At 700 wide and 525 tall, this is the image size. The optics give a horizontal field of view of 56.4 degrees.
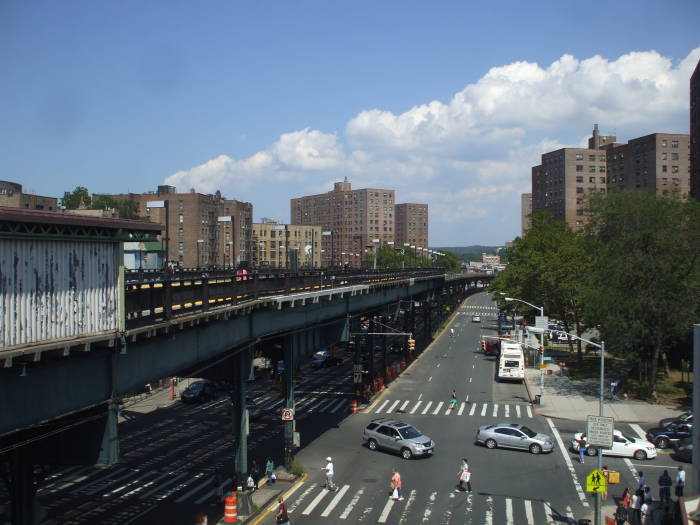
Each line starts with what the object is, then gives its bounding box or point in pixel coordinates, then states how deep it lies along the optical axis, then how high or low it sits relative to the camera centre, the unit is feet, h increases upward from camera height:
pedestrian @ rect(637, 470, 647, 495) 77.20 -28.56
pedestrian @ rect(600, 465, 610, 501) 84.15 -31.92
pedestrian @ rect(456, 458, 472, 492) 84.48 -29.78
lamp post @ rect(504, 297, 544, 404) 154.92 -32.87
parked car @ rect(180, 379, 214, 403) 154.92 -34.25
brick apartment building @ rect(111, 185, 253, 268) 355.77 +15.79
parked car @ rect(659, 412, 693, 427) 116.49 -30.90
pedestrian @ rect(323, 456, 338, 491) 86.94 -30.32
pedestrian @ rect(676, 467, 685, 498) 82.17 -29.71
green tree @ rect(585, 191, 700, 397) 148.56 -7.22
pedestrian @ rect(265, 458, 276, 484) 89.97 -30.75
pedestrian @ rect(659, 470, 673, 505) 79.33 -29.44
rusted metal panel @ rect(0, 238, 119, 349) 39.06 -2.57
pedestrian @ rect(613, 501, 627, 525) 72.59 -29.95
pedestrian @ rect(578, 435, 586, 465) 100.68 -31.10
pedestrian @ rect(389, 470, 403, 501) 81.41 -29.87
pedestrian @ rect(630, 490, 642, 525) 75.77 -30.27
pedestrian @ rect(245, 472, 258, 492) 84.12 -30.31
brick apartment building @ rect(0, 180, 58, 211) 259.76 +23.67
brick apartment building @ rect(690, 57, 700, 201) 297.53 +55.94
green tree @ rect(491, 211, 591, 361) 224.33 -8.87
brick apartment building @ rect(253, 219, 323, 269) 449.06 +7.80
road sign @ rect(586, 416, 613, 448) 74.69 -20.97
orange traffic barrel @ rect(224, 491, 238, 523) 73.91 -29.53
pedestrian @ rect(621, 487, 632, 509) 76.52 -29.37
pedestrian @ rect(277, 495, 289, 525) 69.26 -28.36
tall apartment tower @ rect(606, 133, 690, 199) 431.02 +59.45
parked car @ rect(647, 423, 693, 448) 108.58 -31.16
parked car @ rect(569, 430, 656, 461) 102.73 -31.52
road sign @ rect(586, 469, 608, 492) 67.31 -24.13
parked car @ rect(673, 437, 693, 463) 101.19 -31.30
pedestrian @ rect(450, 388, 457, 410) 146.80 -34.70
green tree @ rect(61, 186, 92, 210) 342.44 +28.01
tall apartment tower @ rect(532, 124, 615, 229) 485.15 +54.99
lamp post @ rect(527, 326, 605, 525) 68.14 -27.43
